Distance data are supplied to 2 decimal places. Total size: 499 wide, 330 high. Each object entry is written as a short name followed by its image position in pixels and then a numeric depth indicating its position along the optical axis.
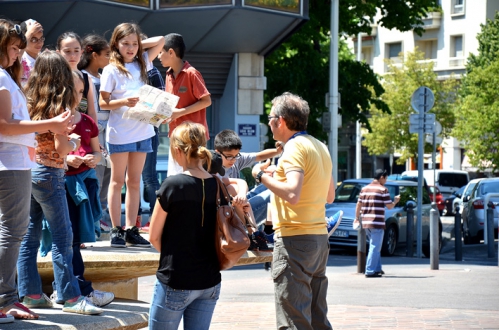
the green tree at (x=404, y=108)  54.53
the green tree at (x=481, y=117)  46.44
